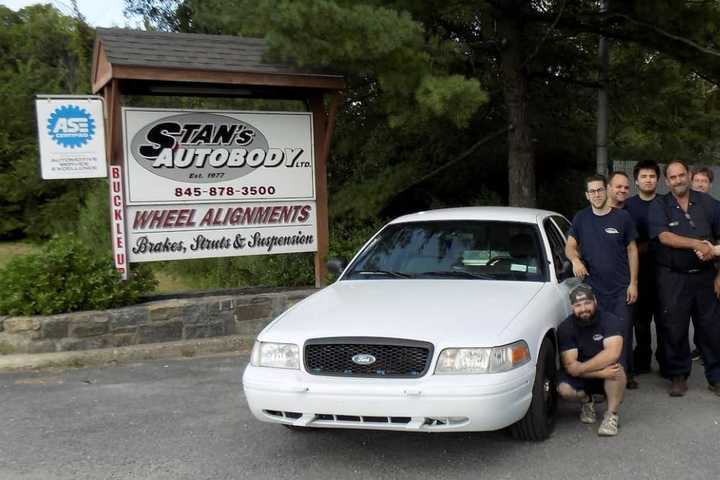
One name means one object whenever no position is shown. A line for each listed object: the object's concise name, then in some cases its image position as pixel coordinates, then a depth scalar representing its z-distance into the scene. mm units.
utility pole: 11633
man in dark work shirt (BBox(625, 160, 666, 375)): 5988
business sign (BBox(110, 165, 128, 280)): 7934
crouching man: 4852
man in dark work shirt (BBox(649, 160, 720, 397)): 5750
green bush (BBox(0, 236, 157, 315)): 7469
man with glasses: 5410
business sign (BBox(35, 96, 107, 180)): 7711
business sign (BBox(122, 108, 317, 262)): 8109
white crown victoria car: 4062
